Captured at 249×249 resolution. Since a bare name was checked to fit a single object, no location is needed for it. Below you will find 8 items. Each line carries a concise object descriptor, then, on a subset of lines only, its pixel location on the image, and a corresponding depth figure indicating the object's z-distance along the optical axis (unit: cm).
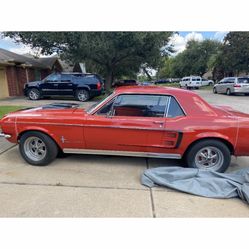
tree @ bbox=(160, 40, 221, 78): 5144
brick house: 1662
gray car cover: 320
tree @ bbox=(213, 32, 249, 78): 2739
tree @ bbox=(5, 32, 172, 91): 1388
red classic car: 376
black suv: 1355
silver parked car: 1855
